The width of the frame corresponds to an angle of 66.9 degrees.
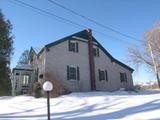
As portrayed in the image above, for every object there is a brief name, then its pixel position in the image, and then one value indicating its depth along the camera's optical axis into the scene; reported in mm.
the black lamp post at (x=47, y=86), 4755
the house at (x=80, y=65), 11918
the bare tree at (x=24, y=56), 24617
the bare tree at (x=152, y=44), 20722
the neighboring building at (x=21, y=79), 13122
